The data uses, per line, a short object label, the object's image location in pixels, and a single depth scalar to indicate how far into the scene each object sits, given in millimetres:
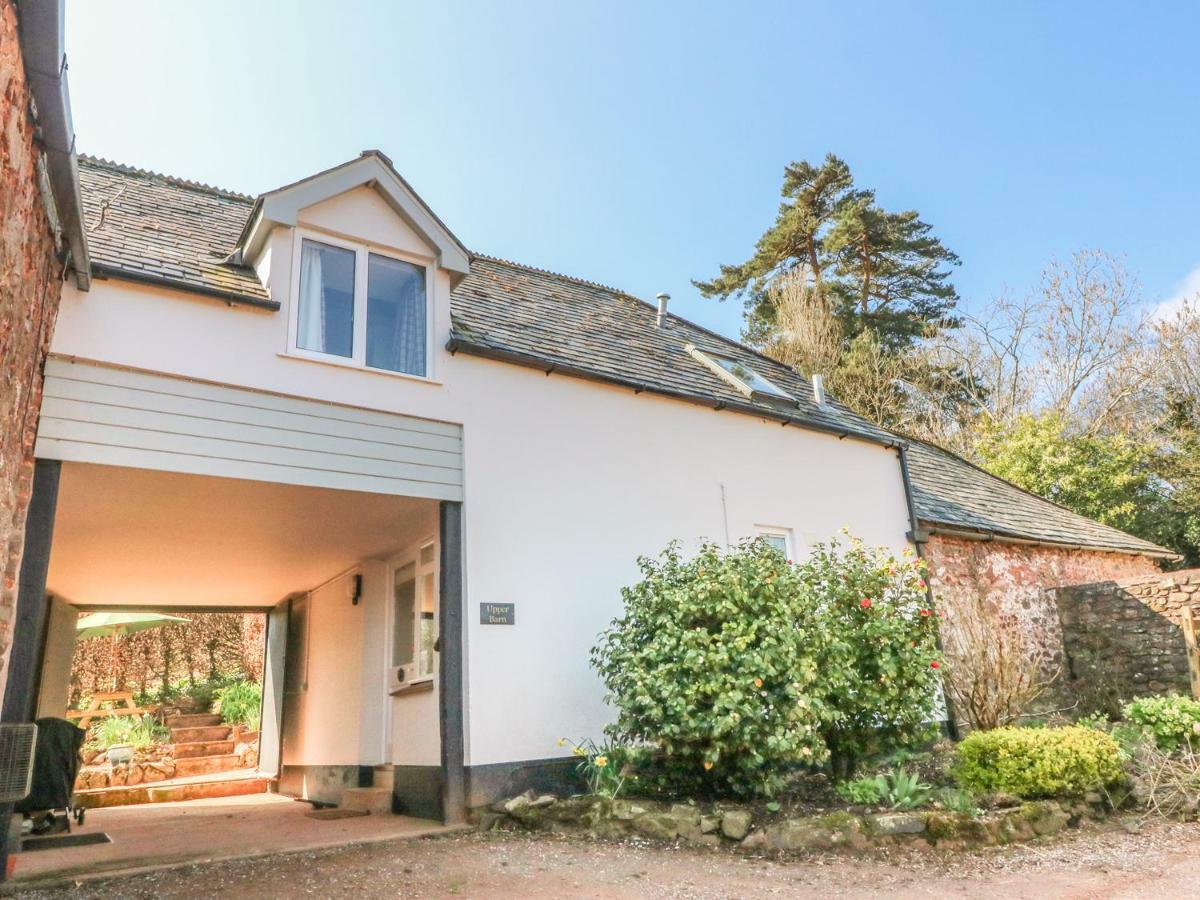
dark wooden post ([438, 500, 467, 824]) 7418
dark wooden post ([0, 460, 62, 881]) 5750
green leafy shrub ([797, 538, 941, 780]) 7812
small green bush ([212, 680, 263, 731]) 17578
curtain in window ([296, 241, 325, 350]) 7941
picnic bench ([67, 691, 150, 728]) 15828
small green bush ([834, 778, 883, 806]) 7434
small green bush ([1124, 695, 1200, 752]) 9180
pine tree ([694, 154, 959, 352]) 29641
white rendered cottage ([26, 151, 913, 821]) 7109
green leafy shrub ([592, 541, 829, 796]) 6930
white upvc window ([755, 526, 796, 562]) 10812
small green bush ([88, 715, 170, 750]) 15469
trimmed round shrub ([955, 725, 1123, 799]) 7707
